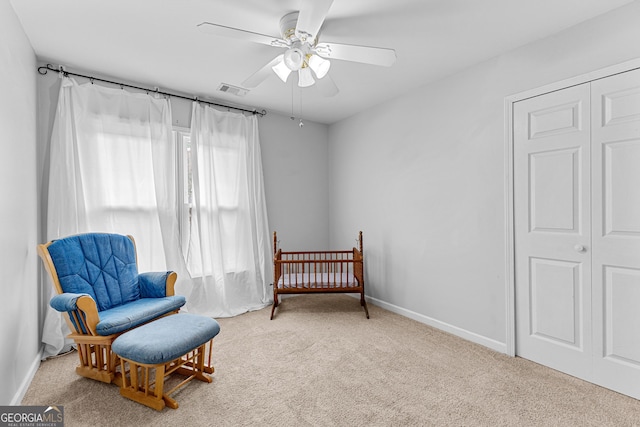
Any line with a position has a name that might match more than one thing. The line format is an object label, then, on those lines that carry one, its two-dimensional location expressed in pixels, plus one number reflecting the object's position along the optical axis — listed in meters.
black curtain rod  2.60
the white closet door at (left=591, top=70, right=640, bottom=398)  1.89
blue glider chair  1.92
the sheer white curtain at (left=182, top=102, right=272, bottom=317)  3.36
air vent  3.15
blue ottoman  1.72
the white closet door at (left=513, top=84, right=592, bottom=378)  2.11
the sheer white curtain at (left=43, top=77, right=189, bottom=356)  2.57
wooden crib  3.31
